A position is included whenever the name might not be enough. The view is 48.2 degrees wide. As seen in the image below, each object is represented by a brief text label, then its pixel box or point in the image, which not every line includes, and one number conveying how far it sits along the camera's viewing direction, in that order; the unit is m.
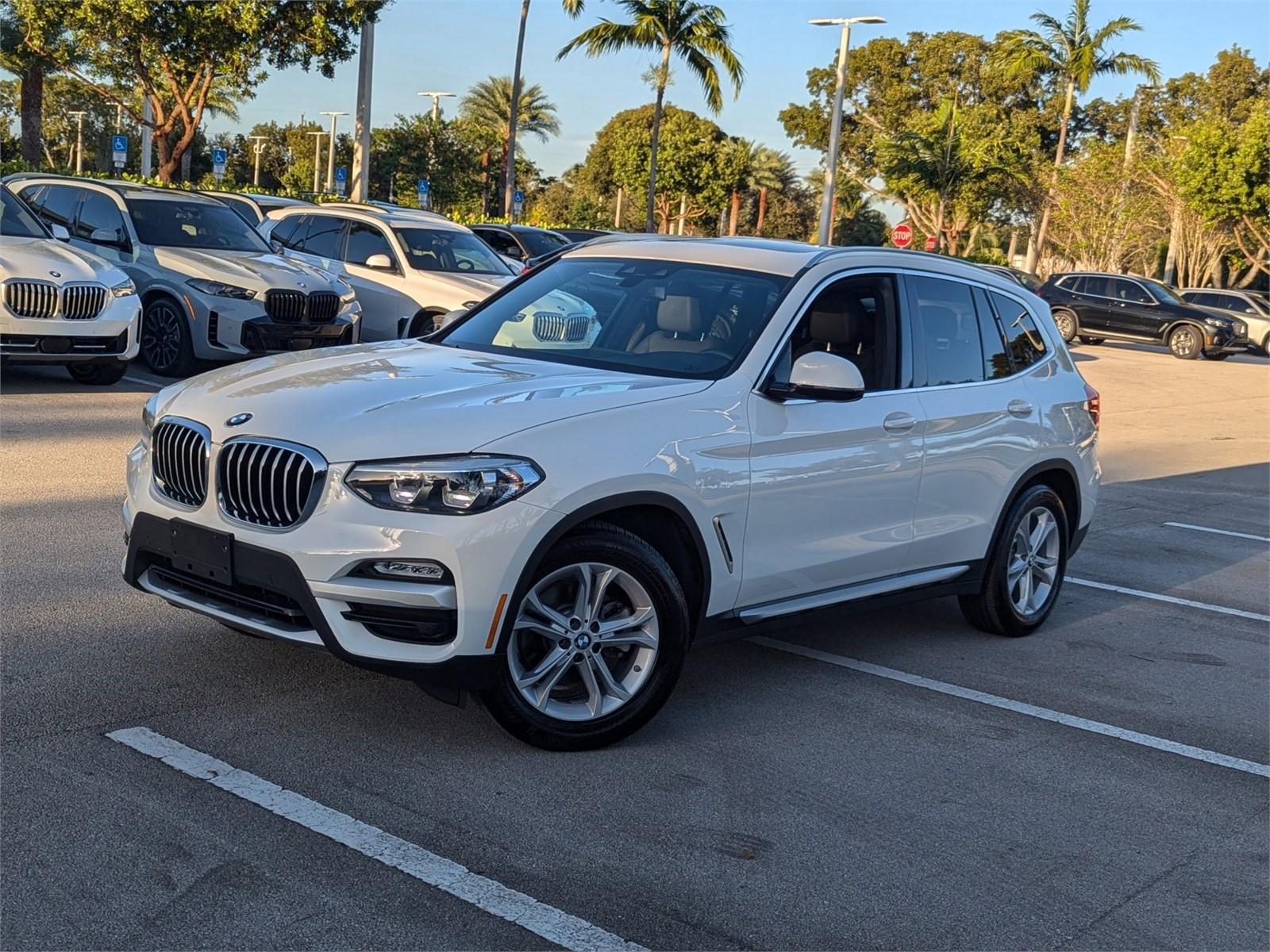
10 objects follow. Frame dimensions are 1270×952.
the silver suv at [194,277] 13.07
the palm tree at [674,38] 42.03
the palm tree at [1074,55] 59.16
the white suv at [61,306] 11.27
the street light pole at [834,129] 36.62
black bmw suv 33.00
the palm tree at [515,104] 40.34
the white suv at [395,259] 15.20
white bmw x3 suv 4.34
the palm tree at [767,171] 84.00
